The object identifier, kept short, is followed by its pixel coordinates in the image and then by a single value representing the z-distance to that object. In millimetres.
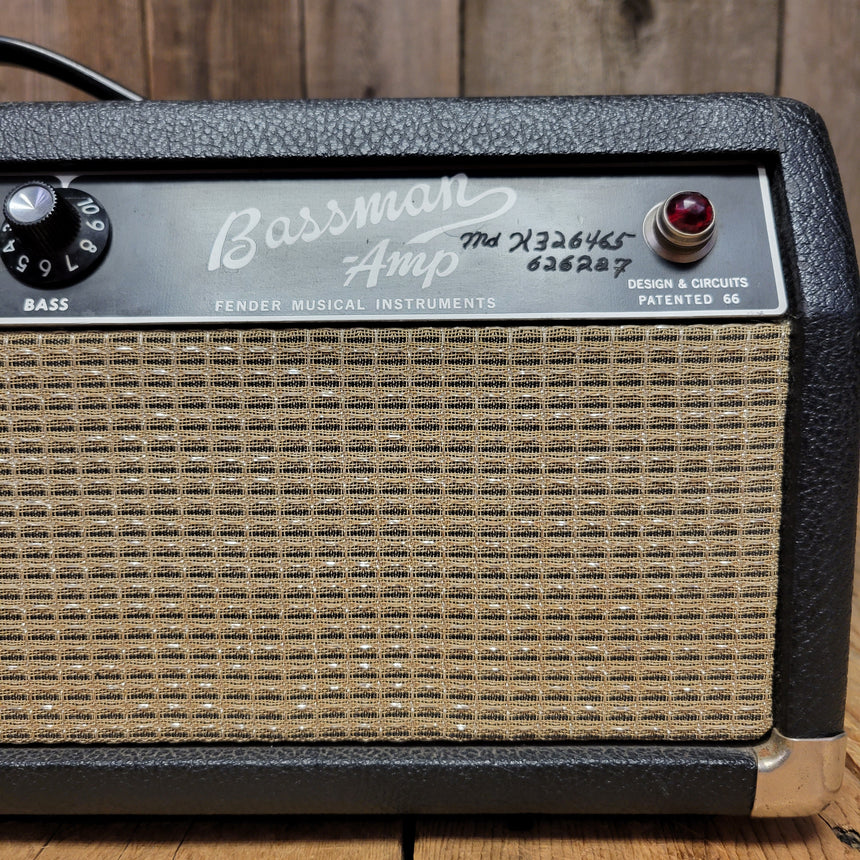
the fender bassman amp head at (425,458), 370
